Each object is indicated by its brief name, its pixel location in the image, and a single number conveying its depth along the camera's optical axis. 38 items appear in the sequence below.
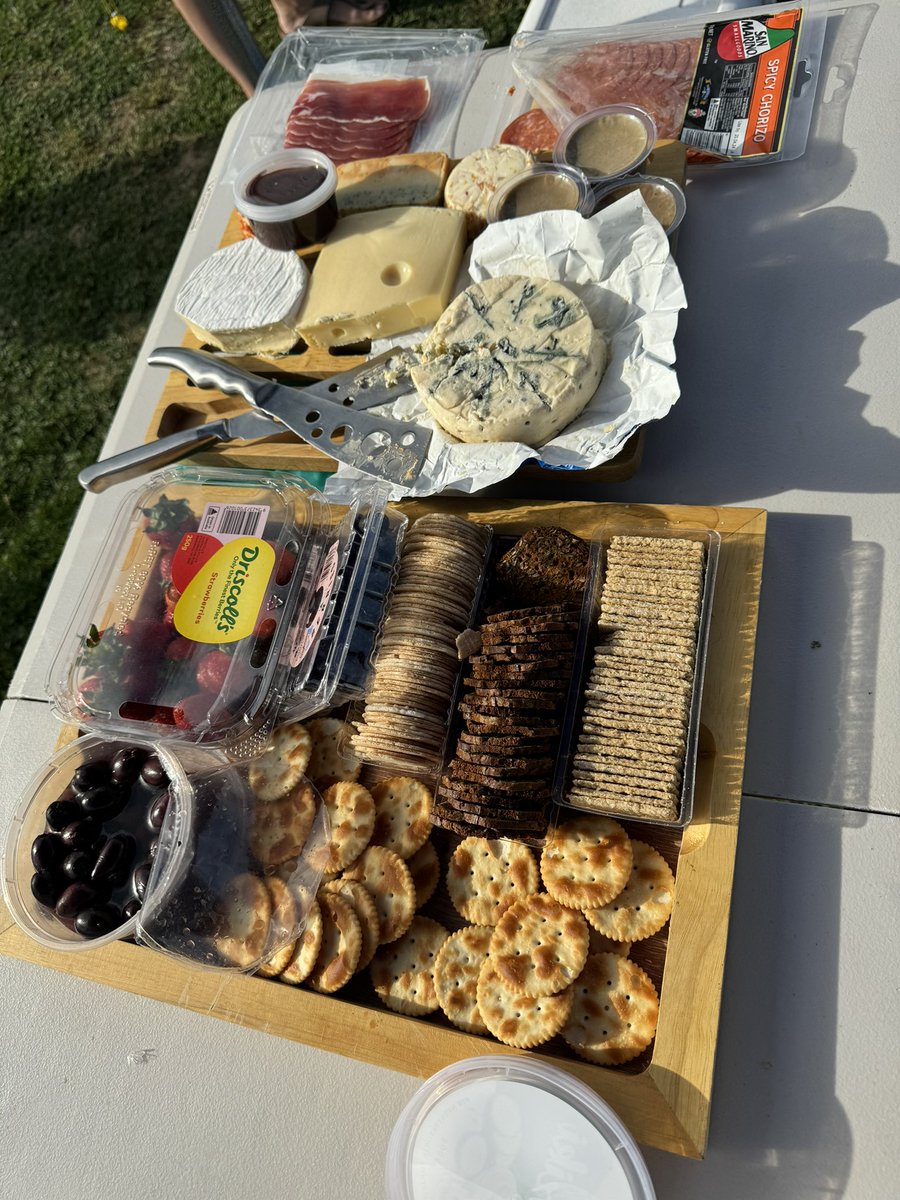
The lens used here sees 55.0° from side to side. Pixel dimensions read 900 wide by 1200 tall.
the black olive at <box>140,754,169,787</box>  0.49
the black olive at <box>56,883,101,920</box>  0.47
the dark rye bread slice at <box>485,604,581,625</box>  0.46
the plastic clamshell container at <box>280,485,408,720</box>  0.47
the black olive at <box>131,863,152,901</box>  0.46
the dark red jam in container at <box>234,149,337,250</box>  0.63
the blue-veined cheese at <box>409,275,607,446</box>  0.53
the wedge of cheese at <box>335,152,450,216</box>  0.66
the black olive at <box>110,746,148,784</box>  0.50
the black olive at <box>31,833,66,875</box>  0.47
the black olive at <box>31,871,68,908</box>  0.47
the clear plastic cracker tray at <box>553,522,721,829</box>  0.43
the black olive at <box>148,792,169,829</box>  0.48
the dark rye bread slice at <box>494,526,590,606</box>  0.49
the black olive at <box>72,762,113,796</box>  0.49
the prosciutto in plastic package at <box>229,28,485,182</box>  0.72
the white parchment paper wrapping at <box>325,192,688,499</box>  0.52
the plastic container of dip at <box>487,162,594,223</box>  0.60
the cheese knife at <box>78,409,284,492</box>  0.56
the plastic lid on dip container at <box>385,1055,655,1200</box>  0.37
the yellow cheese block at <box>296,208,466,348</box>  0.60
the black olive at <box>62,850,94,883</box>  0.47
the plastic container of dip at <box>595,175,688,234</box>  0.58
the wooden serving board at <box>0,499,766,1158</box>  0.39
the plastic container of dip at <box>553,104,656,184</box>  0.61
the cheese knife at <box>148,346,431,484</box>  0.56
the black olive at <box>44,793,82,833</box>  0.49
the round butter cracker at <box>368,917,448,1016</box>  0.45
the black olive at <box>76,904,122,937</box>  0.46
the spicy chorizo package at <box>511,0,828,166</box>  0.62
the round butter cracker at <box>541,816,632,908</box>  0.44
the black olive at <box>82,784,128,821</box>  0.49
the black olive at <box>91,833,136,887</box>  0.47
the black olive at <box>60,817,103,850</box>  0.48
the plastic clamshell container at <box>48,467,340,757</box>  0.47
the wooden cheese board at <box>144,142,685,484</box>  0.61
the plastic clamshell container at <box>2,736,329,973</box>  0.45
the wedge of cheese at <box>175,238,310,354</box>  0.63
